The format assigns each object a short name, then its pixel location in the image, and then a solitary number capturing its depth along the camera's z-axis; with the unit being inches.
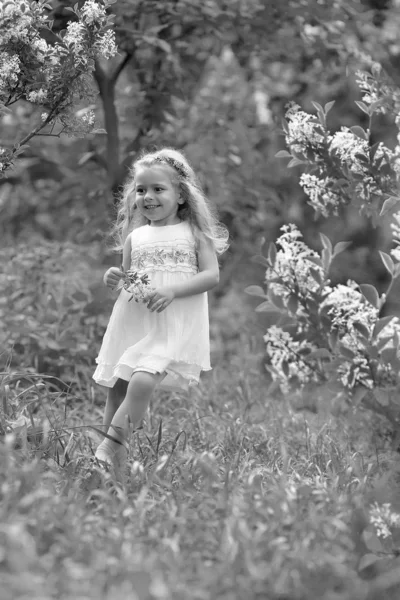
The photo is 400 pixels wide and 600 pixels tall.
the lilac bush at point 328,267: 245.9
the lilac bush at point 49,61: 235.9
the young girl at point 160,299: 253.1
